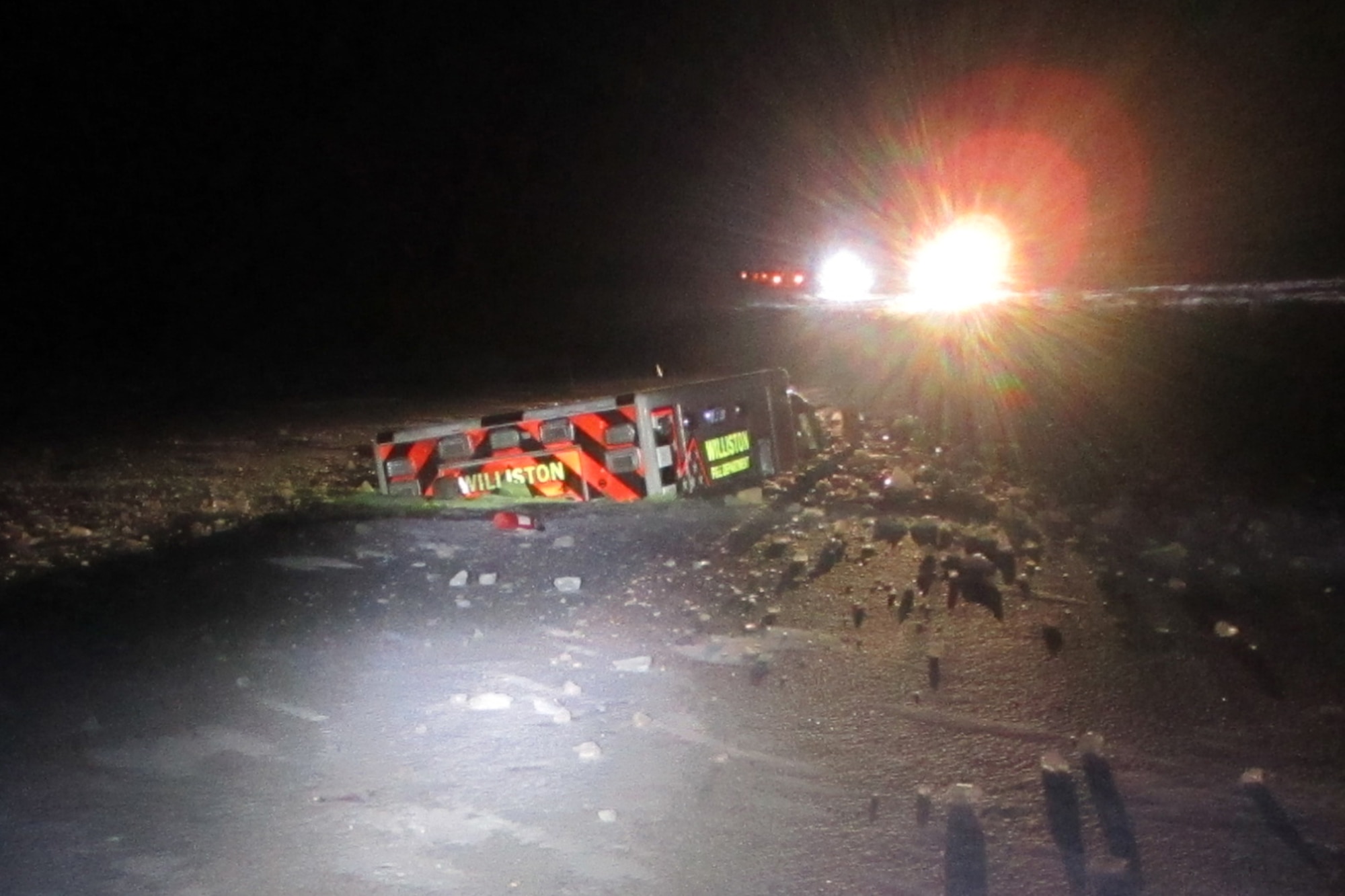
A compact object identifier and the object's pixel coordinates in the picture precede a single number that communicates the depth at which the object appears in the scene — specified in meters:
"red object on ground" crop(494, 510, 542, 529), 8.29
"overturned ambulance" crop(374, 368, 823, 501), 8.87
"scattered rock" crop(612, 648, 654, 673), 6.02
